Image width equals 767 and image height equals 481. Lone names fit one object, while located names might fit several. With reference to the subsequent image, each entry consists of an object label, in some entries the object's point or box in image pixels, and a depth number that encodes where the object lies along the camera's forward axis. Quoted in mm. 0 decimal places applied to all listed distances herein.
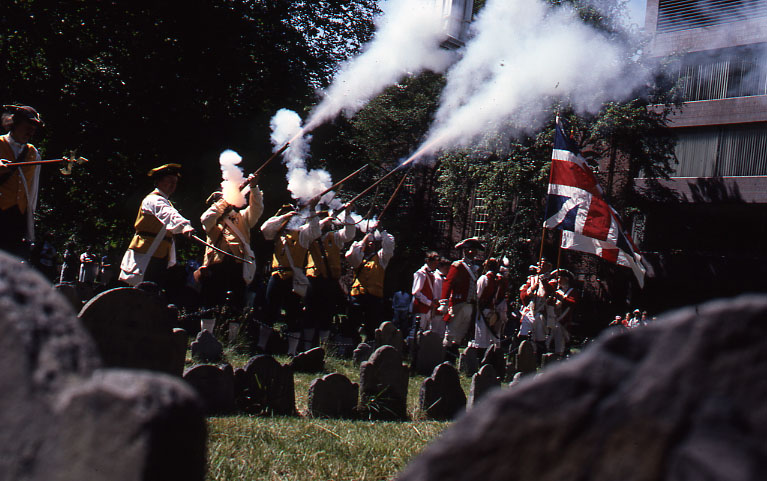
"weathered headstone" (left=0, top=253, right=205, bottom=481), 974
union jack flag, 10359
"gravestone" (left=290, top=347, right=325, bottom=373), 7797
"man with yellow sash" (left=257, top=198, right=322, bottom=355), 10117
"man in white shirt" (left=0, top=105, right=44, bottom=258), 6121
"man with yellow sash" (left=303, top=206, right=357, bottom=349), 10258
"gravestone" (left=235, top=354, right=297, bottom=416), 5387
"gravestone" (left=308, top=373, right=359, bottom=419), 5504
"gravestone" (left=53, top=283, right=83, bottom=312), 6074
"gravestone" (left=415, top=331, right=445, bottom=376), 9328
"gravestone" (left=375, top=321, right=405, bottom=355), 9626
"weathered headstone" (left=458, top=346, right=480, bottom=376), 9938
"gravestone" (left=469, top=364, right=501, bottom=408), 6480
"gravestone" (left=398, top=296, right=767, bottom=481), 980
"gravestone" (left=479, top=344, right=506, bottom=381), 9430
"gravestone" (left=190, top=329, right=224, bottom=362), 7566
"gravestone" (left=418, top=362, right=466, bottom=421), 6137
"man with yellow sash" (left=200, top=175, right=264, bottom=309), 9242
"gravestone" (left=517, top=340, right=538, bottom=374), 9414
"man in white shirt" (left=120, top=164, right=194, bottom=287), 7512
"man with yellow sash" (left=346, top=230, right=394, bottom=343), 12227
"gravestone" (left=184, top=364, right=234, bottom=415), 4977
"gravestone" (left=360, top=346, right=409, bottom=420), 5918
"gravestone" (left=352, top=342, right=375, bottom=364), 8928
